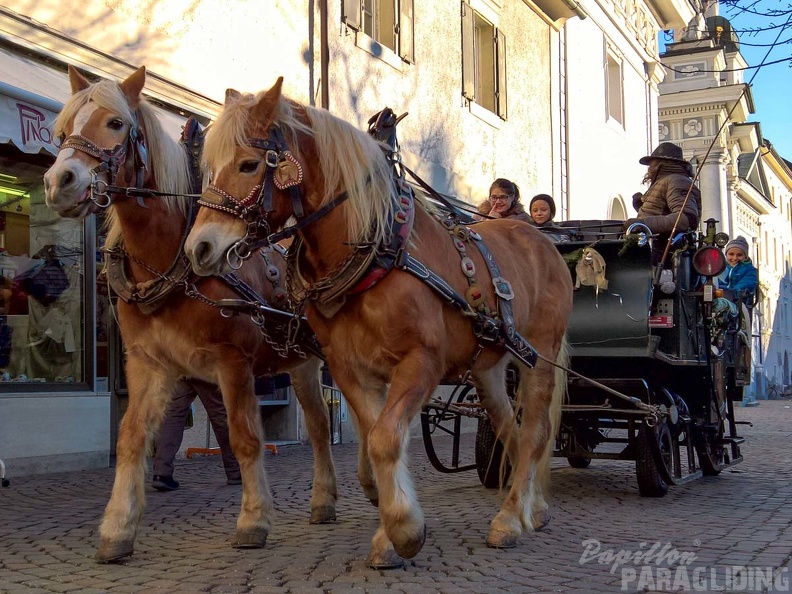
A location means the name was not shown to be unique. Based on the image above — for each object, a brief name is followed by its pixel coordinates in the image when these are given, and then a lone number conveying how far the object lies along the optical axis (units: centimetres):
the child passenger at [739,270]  879
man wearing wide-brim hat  709
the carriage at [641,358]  665
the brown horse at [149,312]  457
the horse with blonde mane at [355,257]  394
